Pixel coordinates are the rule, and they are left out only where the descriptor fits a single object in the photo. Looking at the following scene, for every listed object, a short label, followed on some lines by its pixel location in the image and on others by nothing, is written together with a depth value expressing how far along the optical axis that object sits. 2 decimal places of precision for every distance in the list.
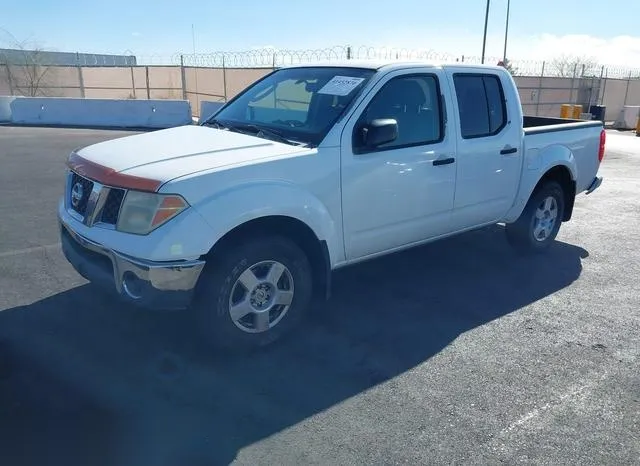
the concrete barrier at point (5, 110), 18.17
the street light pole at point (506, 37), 31.38
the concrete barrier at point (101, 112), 17.86
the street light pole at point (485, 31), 25.35
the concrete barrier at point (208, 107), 17.09
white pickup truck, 3.38
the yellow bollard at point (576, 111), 20.62
